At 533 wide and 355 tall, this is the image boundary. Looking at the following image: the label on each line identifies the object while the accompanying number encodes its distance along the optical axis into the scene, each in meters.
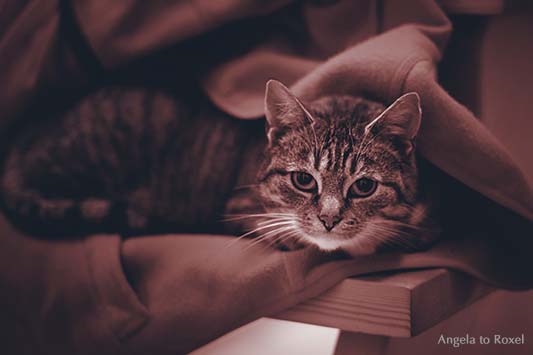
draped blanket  0.58
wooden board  0.54
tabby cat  0.59
